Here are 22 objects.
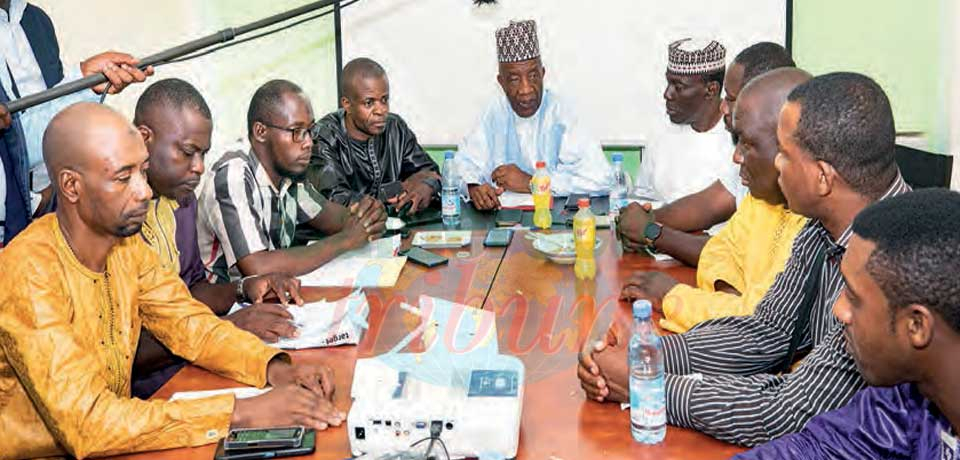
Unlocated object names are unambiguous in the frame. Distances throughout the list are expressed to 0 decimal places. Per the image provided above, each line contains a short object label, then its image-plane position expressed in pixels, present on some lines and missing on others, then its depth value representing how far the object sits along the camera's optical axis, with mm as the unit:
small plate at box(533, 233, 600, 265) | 3209
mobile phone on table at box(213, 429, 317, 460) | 1877
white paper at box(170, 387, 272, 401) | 2182
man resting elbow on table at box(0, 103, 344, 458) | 1945
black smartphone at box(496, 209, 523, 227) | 3809
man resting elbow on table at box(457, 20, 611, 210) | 4401
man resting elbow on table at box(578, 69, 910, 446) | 1889
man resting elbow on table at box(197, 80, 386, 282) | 3154
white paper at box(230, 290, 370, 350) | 2473
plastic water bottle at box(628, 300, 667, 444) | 1890
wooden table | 1907
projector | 1810
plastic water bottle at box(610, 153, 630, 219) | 3967
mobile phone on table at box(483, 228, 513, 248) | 3459
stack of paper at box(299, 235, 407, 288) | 3062
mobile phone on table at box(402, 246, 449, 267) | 3211
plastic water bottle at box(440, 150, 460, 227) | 3875
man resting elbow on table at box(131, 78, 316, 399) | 2816
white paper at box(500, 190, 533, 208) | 4129
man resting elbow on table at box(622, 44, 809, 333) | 2465
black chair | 4039
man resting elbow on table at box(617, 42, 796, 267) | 3189
